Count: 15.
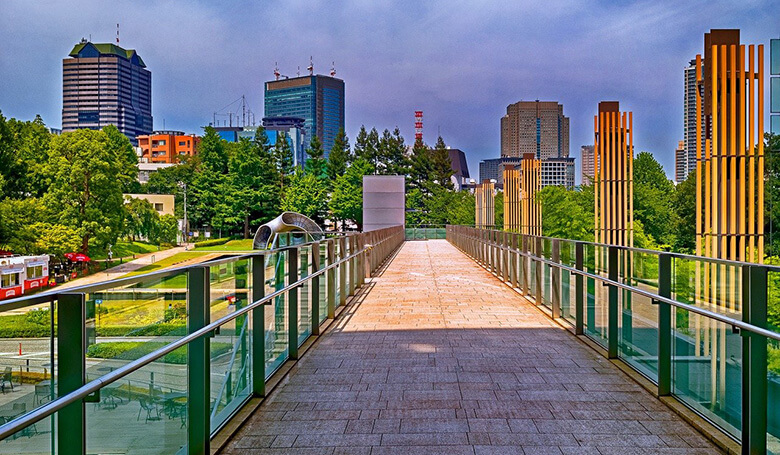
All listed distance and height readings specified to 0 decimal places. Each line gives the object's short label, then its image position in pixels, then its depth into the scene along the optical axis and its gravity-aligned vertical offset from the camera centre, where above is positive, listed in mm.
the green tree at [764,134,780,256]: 27183 +1367
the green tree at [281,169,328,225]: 75562 +3342
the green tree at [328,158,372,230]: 75375 +3307
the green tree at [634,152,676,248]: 56750 +1233
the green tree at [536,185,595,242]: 48500 +591
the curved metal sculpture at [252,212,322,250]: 42750 +21
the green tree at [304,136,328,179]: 81625 +7541
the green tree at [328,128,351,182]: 82250 +7618
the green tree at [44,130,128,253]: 53938 +3036
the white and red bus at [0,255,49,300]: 38062 -2811
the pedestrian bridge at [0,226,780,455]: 2586 -945
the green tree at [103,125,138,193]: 67938 +6985
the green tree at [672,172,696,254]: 53438 +888
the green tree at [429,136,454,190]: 84750 +7085
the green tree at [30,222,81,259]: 50875 -919
